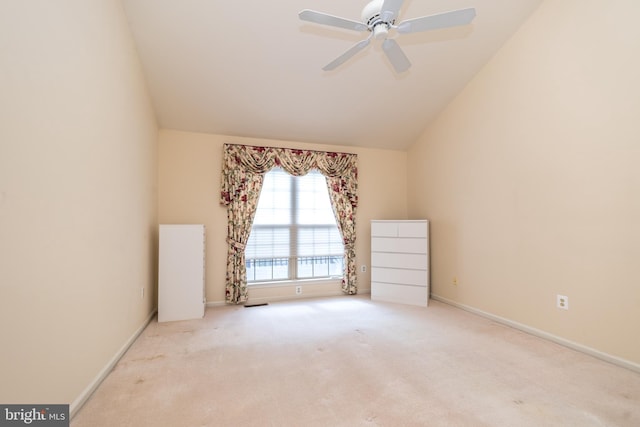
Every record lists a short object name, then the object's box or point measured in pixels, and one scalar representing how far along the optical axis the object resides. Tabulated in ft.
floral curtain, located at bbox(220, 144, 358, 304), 13.56
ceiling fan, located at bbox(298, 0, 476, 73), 5.78
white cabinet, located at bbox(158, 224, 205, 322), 11.37
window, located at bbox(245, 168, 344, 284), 14.48
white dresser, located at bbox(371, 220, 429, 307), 13.37
